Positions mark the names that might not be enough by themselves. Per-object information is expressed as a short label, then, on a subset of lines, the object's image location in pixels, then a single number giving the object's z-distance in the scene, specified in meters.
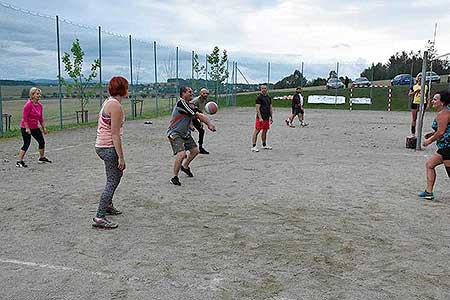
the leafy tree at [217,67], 34.97
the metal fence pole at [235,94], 38.78
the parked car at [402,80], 46.24
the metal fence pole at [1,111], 13.81
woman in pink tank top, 5.23
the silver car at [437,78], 32.93
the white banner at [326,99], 39.78
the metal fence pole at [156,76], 25.11
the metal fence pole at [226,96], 37.61
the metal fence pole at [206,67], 33.81
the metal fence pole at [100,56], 19.84
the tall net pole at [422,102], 12.22
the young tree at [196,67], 31.69
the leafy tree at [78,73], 17.98
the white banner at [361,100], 38.66
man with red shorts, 11.86
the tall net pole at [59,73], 16.66
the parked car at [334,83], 43.40
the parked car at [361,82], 45.25
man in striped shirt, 7.79
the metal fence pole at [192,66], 31.36
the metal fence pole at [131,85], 22.84
